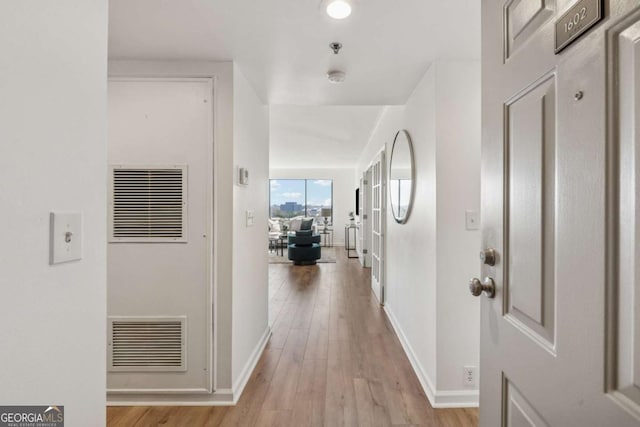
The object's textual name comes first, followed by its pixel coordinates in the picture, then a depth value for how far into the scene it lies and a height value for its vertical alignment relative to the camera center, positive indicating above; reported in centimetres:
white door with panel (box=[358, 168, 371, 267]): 610 -10
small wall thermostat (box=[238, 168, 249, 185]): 214 +27
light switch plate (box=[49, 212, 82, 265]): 65 -5
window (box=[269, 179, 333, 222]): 1002 +57
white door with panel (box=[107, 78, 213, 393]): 198 -16
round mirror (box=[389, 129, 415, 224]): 254 +35
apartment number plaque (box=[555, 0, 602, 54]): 53 +36
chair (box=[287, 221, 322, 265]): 677 -74
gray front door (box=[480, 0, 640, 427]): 48 -1
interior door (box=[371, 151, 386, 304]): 403 -8
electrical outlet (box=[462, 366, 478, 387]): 198 -104
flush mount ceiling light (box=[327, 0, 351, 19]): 141 +96
